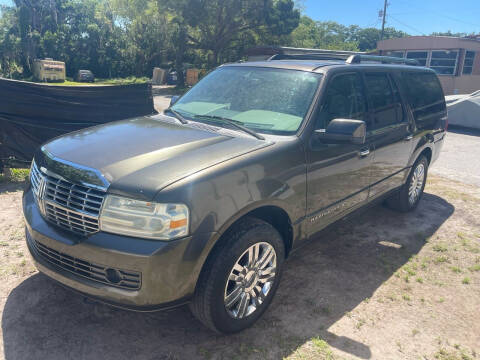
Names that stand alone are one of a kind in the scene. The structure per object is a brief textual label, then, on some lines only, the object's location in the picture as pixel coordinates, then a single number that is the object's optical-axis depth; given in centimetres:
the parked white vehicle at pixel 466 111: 1301
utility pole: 5953
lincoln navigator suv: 240
